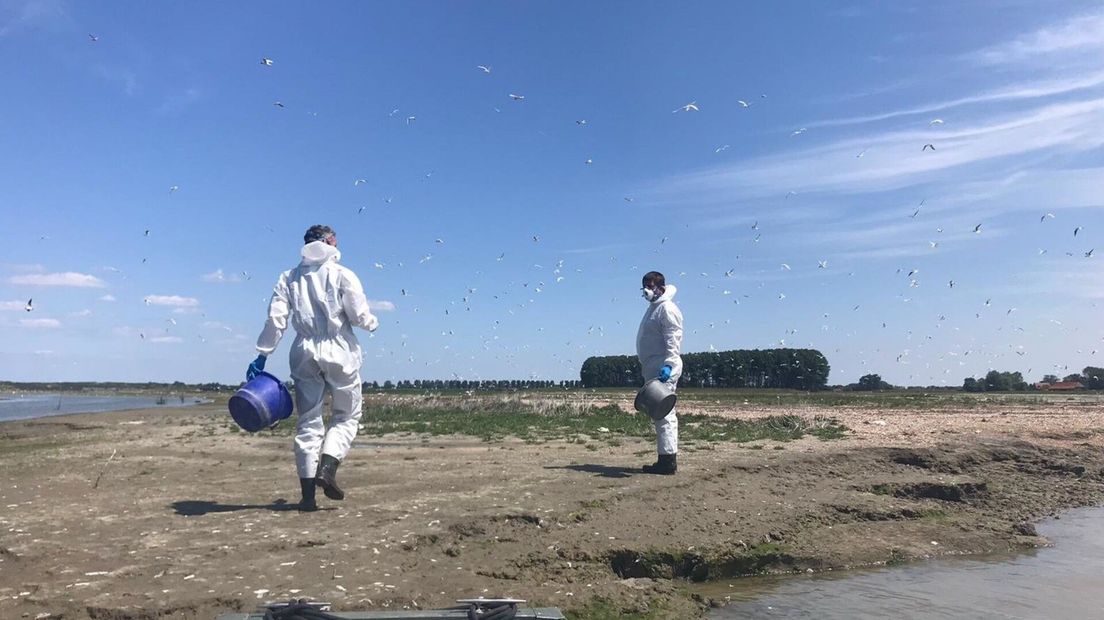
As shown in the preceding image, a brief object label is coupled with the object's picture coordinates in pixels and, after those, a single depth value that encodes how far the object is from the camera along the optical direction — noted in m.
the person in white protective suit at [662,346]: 9.38
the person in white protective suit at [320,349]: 6.85
